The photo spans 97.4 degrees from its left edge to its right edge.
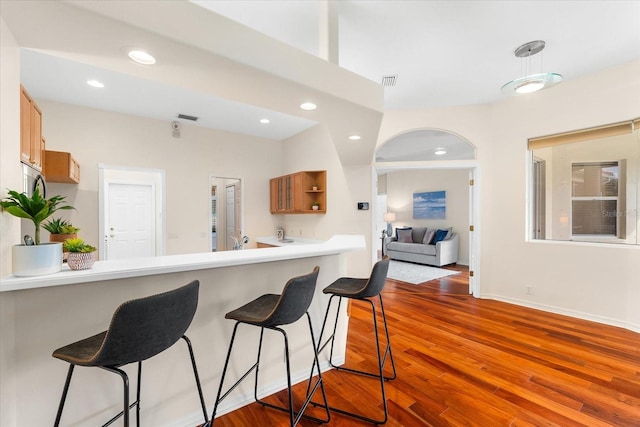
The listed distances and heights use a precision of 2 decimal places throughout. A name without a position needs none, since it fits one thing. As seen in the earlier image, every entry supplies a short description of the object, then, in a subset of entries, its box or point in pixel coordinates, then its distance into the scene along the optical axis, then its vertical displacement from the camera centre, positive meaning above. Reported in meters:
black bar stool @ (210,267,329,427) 1.43 -0.54
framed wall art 7.26 +0.20
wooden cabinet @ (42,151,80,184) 3.23 +0.58
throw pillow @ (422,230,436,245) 6.62 -0.58
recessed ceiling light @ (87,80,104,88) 3.27 +1.56
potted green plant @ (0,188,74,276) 1.19 -0.13
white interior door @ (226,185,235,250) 6.03 +0.02
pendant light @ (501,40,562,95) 2.45 +1.17
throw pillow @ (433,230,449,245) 6.59 -0.54
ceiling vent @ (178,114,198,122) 4.40 +1.55
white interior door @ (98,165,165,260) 4.66 +0.00
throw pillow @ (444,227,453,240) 6.66 -0.51
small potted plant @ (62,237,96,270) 1.33 -0.19
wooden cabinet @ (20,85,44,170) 2.21 +0.73
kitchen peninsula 1.25 -0.57
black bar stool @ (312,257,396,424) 1.77 -0.52
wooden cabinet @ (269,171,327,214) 4.77 +0.37
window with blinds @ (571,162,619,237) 3.28 +0.15
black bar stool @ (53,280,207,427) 1.02 -0.47
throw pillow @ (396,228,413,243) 7.22 -0.60
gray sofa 6.37 -0.85
